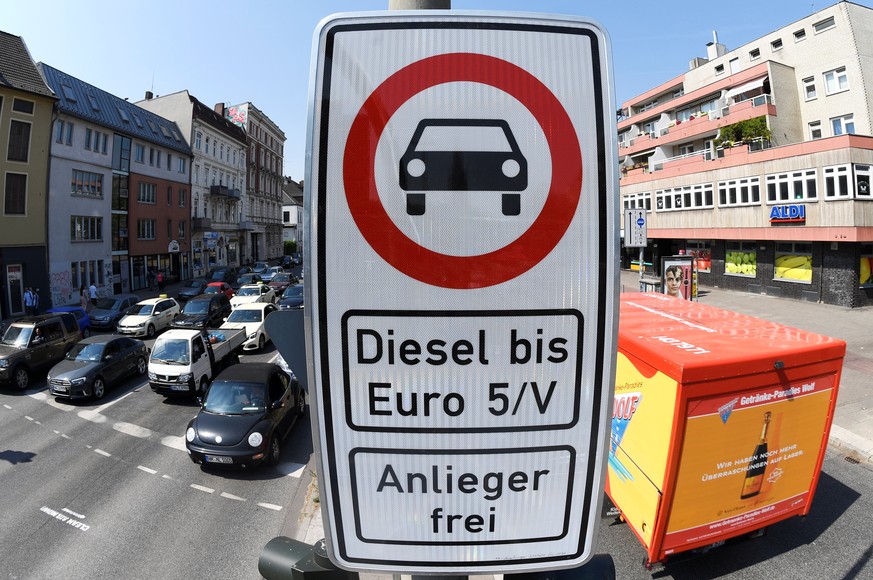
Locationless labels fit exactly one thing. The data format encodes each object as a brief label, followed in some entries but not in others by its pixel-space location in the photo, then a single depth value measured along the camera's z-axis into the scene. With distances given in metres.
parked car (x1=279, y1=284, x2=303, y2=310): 22.08
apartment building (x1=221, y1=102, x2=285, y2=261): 55.72
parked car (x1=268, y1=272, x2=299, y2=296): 30.55
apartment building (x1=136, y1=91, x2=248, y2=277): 41.94
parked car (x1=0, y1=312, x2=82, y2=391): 12.92
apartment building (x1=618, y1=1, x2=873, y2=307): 21.03
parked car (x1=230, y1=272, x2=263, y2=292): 31.00
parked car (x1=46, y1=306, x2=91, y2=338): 18.66
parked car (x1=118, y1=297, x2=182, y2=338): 19.22
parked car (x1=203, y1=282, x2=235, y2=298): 27.03
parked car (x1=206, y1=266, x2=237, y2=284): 33.95
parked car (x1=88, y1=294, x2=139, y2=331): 19.91
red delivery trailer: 4.58
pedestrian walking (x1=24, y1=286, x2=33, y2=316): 22.47
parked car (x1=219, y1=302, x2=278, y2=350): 17.17
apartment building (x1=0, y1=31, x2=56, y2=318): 23.69
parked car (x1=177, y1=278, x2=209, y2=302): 27.72
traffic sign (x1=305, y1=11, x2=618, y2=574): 1.45
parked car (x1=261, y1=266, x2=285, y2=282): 34.86
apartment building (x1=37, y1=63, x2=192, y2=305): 27.20
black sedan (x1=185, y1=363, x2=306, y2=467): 8.09
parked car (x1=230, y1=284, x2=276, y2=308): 23.56
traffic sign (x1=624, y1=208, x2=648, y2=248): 12.01
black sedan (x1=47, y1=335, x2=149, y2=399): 11.73
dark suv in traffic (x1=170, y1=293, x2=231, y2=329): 19.27
